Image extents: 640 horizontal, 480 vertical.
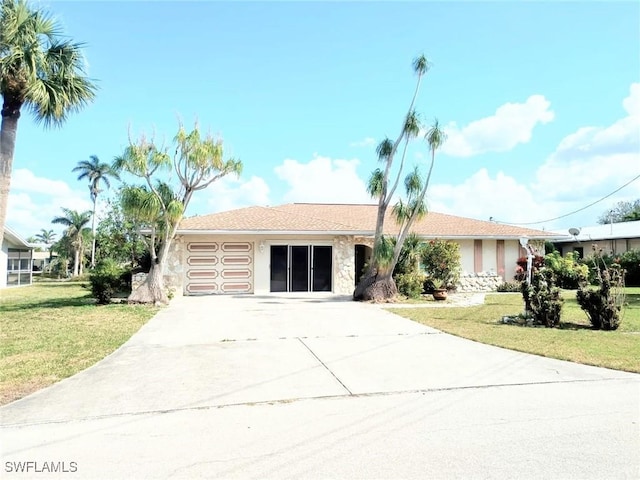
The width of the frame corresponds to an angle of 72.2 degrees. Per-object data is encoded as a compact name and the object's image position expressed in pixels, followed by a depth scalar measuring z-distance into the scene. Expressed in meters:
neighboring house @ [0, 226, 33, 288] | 26.98
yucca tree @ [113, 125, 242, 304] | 14.16
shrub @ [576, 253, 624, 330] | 10.30
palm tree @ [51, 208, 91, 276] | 44.47
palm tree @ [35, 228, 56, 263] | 74.25
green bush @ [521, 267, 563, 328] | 10.82
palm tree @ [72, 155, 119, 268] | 43.97
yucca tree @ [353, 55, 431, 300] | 16.17
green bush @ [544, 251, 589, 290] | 22.03
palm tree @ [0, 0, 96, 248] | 9.40
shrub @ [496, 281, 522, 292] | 21.50
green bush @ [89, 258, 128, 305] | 15.16
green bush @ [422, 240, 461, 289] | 18.64
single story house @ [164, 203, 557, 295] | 18.89
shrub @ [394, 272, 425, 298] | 17.66
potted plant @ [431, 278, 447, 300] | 17.12
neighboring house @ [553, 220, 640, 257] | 27.77
